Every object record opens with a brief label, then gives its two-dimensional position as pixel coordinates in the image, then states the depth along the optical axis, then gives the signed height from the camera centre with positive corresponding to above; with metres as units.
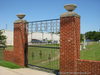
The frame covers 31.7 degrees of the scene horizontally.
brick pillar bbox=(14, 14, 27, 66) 10.54 +0.01
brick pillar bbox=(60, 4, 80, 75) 7.46 +0.04
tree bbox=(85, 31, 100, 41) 126.12 +4.76
